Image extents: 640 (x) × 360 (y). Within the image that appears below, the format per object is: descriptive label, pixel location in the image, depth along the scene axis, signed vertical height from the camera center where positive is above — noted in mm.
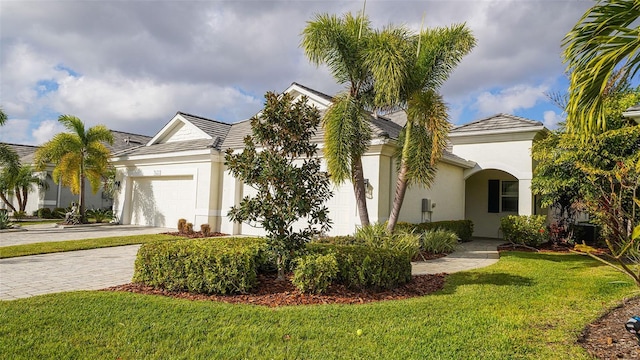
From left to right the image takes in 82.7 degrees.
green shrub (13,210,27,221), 22047 -1165
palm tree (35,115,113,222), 18000 +2148
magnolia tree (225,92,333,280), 6484 +525
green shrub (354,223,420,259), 9461 -844
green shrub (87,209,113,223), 20156 -938
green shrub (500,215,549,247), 13234 -661
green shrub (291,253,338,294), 5988 -1133
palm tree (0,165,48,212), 21120 +874
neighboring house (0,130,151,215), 25094 +175
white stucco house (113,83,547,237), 12688 +1234
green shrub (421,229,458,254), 11203 -1023
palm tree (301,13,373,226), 9586 +3596
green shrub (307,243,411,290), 6324 -1066
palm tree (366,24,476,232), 9227 +3296
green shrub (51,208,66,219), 24188 -1128
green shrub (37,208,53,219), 24094 -1143
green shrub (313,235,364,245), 9766 -946
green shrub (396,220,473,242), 11719 -632
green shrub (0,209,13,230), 16219 -1186
